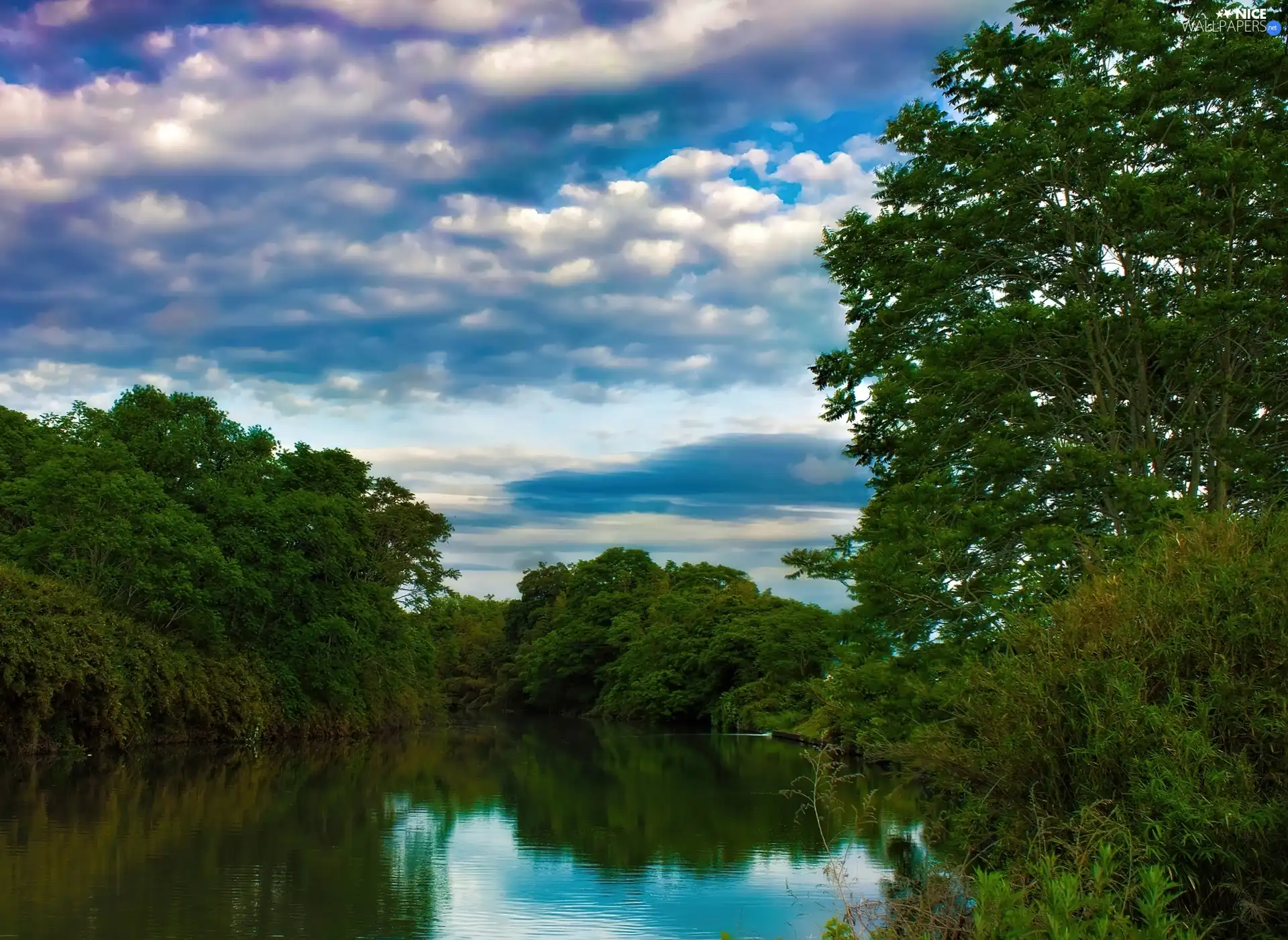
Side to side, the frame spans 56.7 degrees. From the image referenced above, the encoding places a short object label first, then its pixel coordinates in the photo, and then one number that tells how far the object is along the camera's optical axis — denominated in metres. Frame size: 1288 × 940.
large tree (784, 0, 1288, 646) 17.94
